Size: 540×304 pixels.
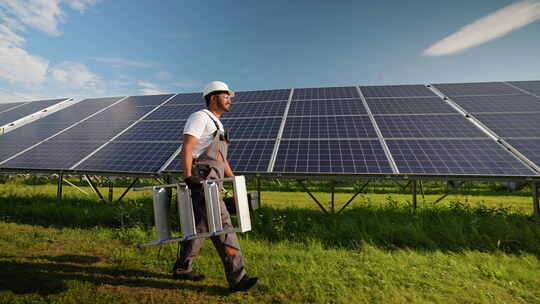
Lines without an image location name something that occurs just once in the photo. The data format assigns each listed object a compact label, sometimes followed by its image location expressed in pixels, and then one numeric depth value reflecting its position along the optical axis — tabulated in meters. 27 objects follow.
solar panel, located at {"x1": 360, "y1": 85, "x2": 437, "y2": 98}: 10.03
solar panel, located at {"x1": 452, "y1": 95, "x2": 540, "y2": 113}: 8.11
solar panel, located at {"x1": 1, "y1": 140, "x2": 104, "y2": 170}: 7.34
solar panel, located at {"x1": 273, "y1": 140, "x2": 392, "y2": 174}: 5.84
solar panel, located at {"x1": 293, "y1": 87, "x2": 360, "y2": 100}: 10.55
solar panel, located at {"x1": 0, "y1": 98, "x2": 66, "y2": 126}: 12.09
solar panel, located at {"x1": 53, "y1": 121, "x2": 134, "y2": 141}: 8.92
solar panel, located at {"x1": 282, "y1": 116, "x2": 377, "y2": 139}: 7.40
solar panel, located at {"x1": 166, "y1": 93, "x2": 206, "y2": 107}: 11.49
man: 2.96
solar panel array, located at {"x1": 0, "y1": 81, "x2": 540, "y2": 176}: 6.02
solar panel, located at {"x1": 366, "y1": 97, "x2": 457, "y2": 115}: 8.41
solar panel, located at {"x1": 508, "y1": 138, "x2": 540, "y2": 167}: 5.70
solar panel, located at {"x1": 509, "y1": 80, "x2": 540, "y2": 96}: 9.54
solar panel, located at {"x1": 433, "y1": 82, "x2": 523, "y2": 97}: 9.70
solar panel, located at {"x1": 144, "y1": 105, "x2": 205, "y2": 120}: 9.95
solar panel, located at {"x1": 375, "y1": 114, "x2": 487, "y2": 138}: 6.95
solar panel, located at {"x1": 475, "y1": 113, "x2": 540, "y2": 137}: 6.75
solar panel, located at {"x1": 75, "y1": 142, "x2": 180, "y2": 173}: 6.77
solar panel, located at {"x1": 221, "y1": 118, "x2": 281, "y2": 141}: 7.86
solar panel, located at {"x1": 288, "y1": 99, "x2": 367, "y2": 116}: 8.85
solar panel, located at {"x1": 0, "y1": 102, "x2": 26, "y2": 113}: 14.23
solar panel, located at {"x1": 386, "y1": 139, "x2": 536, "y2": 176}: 5.41
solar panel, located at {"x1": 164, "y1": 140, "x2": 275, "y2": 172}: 6.27
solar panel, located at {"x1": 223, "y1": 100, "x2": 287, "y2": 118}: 9.42
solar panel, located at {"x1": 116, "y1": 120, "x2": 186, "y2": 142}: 8.34
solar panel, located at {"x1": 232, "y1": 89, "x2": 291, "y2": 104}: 10.98
